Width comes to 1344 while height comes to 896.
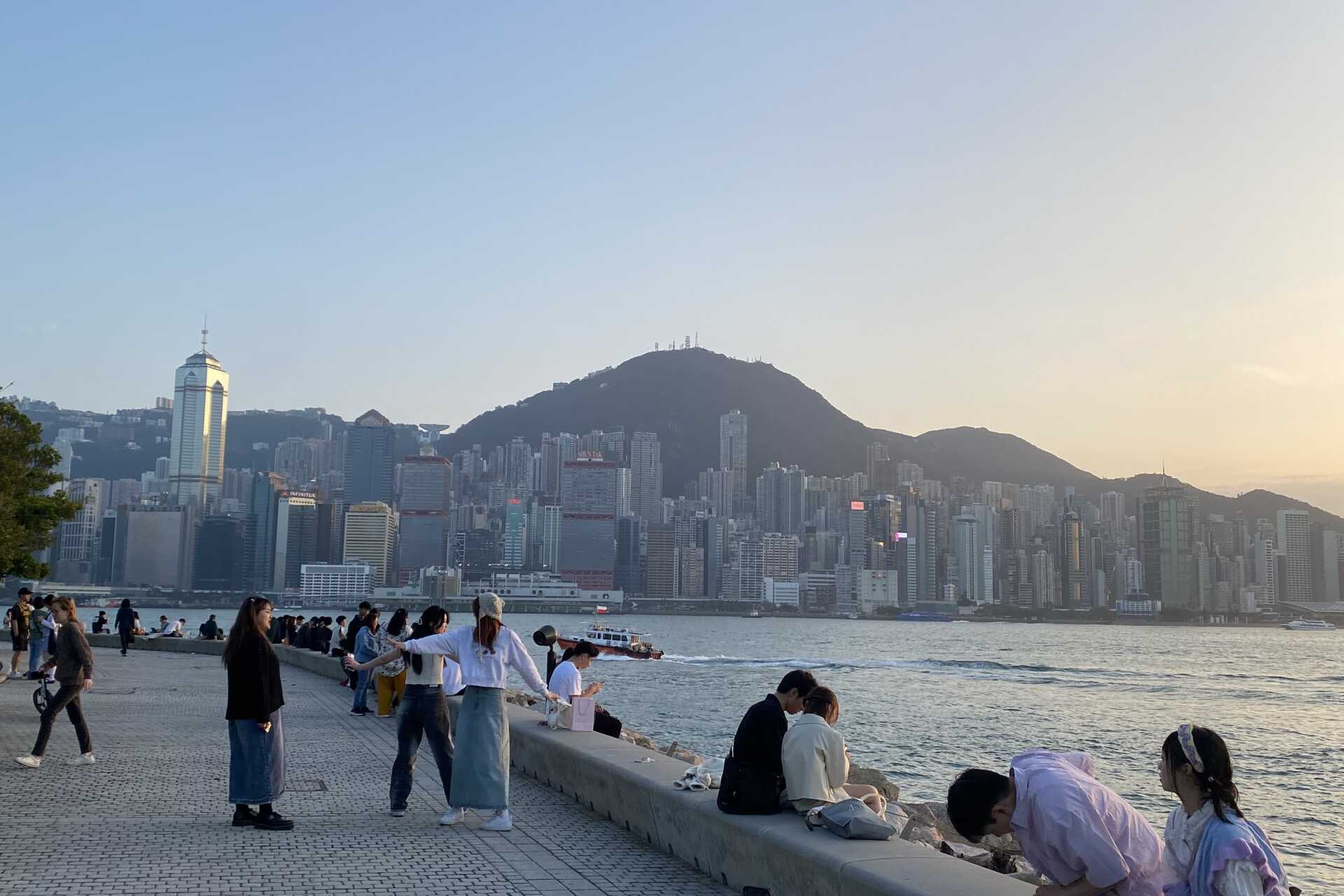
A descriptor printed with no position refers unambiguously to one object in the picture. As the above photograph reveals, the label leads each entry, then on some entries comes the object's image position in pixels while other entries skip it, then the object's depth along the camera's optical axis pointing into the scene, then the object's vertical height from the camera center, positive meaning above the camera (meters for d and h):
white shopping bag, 10.59 -1.30
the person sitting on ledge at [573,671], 11.59 -1.02
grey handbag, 5.77 -1.23
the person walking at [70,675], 10.28 -1.03
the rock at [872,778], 16.19 -2.96
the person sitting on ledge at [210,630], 37.16 -2.20
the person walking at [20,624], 19.66 -1.12
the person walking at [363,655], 15.69 -1.22
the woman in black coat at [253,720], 7.73 -1.05
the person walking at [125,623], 30.39 -1.65
